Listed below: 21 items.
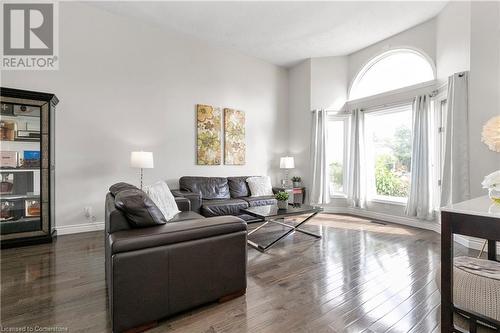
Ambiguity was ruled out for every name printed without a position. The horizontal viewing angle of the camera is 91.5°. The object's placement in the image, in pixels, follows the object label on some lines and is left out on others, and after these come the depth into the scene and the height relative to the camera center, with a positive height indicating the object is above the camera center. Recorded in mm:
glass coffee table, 3225 -667
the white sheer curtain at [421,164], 4184 +20
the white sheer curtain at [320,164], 5500 +21
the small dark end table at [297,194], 5430 -661
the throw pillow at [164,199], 2908 -423
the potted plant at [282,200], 3604 -523
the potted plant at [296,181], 5832 -386
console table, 1344 -375
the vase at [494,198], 1567 -212
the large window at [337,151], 5637 +322
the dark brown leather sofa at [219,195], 3971 -569
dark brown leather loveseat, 1533 -714
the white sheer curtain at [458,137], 3402 +398
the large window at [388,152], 4707 +267
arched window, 4461 +1847
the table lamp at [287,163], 5629 +44
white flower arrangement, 1551 -102
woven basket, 1480 -780
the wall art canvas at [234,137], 5246 +607
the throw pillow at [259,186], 4973 -441
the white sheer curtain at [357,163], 5176 +44
